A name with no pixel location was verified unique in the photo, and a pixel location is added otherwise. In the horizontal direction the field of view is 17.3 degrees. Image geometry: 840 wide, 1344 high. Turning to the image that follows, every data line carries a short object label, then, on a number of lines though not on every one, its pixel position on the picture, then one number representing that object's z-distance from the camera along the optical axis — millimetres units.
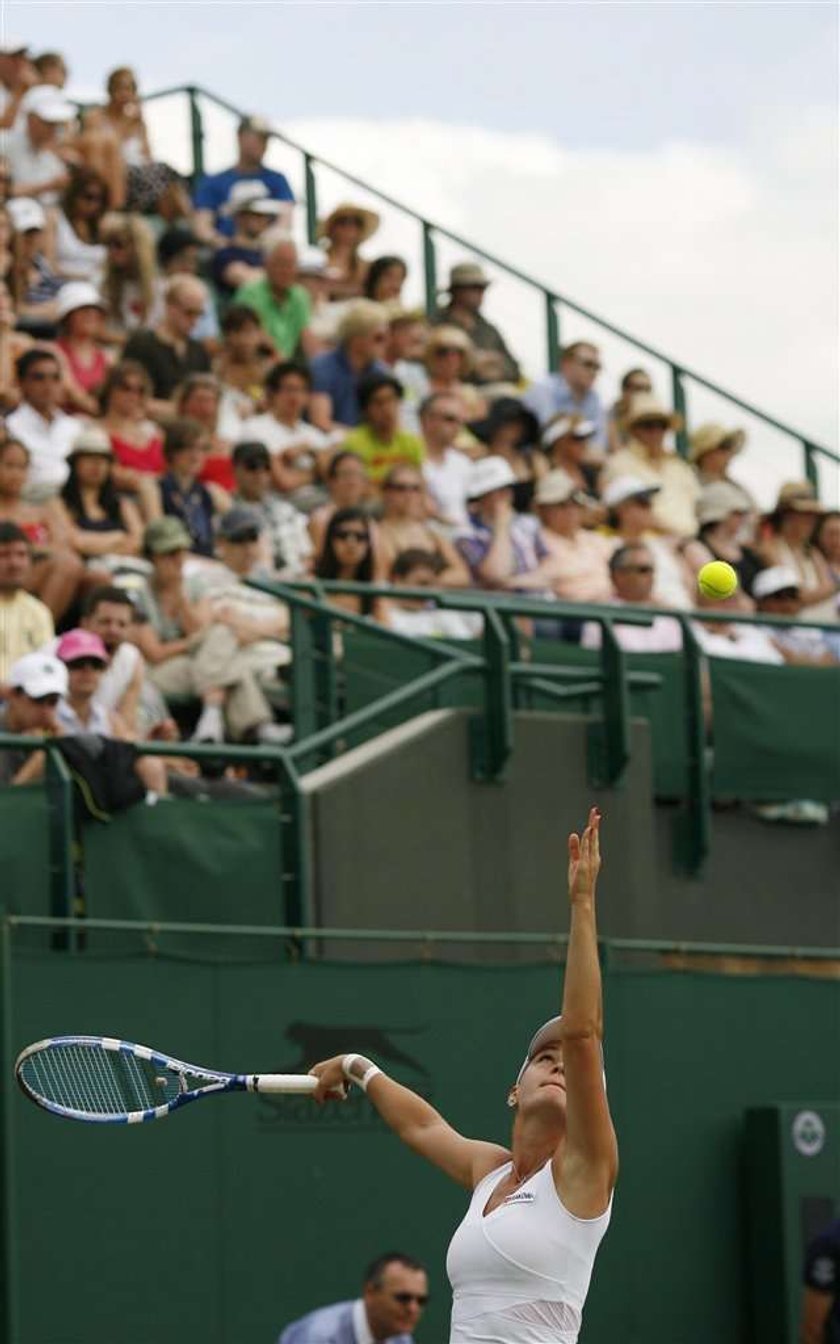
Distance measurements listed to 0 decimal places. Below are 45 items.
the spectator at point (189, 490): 14211
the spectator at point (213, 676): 12828
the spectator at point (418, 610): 13867
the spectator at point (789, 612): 15625
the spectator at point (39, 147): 17016
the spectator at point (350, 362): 16766
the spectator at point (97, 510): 13414
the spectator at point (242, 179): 19000
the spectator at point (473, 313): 19906
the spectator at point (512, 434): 17203
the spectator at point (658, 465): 17703
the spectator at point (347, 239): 19500
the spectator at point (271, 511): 14445
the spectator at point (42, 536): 12781
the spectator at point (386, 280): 19000
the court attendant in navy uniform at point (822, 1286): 11430
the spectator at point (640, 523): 16125
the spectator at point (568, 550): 15195
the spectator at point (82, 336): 15266
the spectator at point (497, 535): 14992
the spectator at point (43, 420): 14234
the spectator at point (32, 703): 11203
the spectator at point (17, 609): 12086
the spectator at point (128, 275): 16609
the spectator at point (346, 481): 14930
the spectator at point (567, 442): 17297
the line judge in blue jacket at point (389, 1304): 10016
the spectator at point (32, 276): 16094
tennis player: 5809
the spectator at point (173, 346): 15703
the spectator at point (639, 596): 14695
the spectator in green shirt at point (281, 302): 17359
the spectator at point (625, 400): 19094
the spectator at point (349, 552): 13812
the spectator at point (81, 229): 16766
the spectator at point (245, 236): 17953
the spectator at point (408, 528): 14570
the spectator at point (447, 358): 17688
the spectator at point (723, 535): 16531
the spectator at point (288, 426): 15562
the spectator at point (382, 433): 15977
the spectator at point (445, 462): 15812
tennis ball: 9680
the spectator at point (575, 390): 18828
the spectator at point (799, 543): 17250
